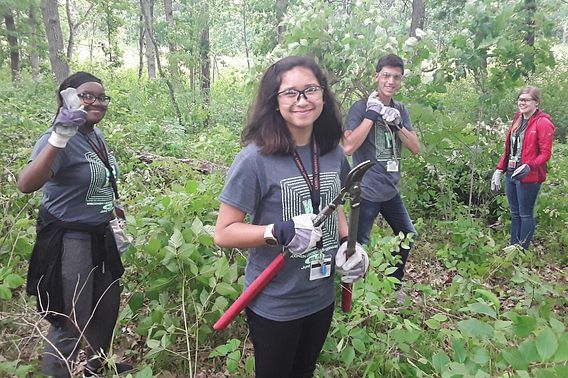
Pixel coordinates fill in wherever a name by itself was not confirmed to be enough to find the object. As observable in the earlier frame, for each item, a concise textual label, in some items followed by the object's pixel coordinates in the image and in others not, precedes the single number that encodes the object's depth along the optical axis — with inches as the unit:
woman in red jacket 187.8
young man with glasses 136.4
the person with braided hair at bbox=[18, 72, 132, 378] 91.4
